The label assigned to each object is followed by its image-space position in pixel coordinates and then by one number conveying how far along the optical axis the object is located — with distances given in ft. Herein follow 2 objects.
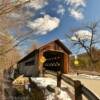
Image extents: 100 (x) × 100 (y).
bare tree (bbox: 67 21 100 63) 52.89
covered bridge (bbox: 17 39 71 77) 30.93
